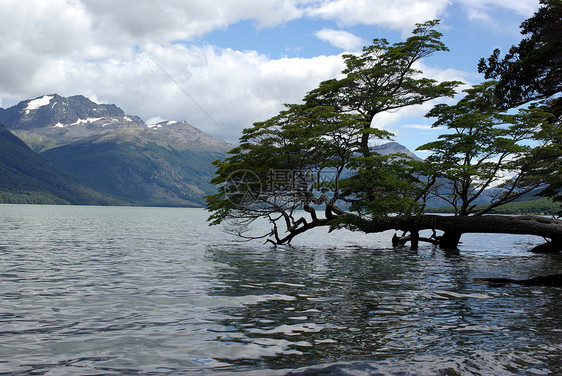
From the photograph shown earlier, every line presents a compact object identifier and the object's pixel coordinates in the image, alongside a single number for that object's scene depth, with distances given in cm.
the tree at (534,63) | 1714
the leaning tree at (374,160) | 3178
